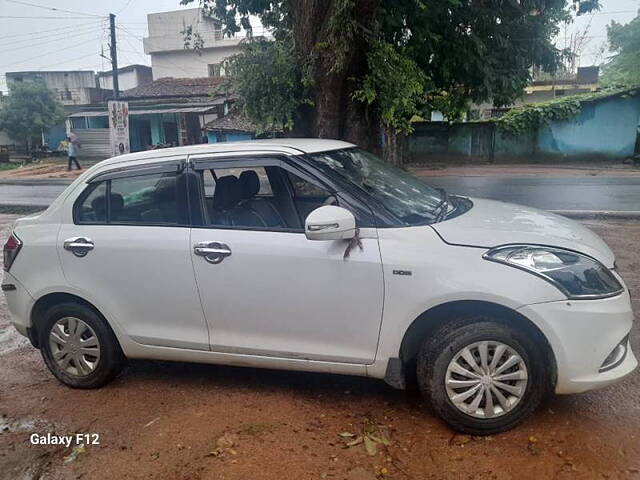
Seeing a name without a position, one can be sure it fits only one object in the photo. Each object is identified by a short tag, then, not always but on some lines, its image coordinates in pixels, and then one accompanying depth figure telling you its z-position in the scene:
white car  2.91
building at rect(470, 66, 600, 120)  33.91
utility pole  27.67
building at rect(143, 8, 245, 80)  42.47
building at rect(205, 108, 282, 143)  26.44
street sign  17.25
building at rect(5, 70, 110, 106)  40.59
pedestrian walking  24.92
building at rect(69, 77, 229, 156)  30.03
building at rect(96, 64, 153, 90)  47.09
